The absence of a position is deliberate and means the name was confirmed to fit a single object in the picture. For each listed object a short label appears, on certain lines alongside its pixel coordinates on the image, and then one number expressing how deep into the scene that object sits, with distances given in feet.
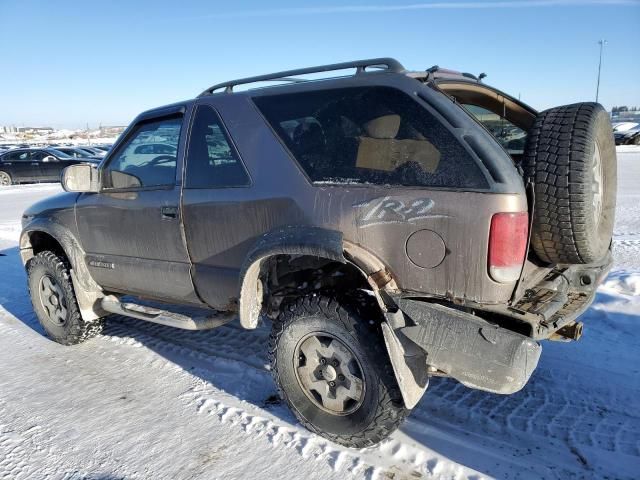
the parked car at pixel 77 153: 70.90
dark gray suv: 7.50
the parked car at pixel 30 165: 66.23
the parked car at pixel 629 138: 99.24
